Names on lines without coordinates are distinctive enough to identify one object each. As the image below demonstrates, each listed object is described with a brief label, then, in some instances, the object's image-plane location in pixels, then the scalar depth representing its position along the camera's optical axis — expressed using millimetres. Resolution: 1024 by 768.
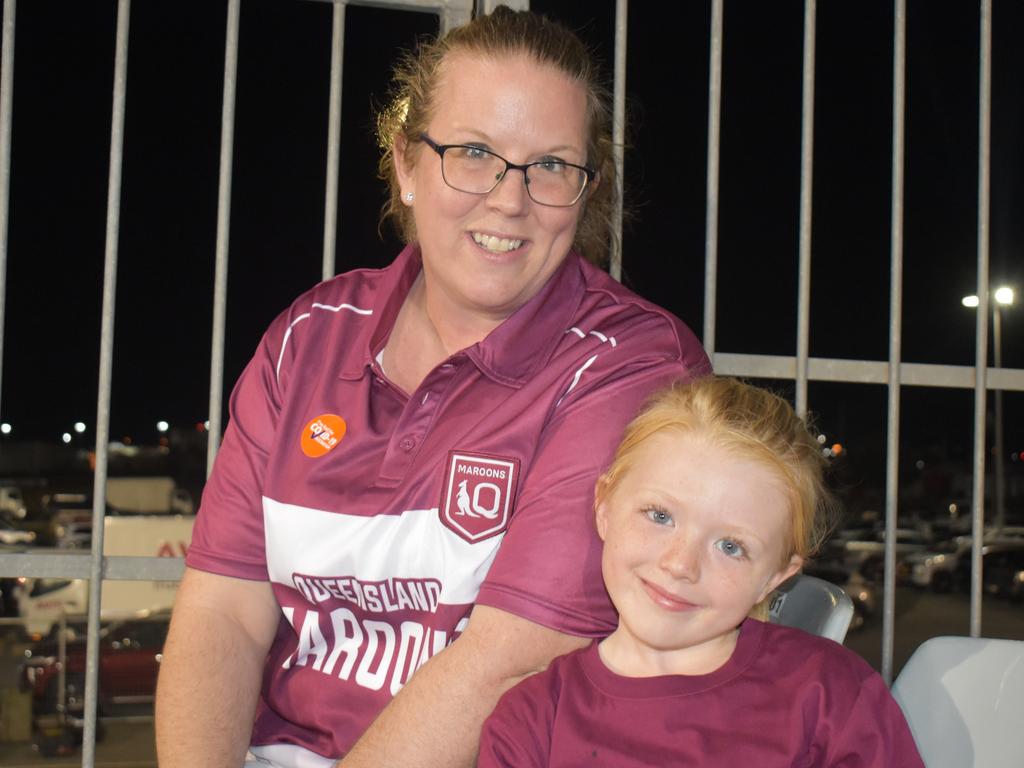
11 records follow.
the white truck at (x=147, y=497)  35281
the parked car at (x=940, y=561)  25938
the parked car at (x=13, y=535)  27517
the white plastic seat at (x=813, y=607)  1429
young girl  1277
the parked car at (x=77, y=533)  24241
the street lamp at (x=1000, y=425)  7171
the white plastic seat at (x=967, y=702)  1364
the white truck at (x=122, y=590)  12430
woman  1440
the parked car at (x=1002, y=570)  25266
